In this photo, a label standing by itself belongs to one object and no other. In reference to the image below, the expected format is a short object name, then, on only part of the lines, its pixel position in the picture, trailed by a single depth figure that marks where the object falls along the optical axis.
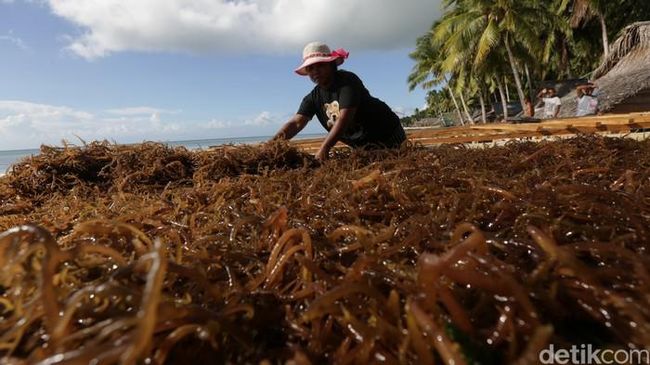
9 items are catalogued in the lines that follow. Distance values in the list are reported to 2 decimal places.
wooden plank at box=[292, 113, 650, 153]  3.65
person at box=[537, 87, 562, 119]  9.59
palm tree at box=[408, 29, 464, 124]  29.48
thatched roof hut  11.37
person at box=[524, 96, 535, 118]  14.15
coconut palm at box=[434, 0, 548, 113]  17.47
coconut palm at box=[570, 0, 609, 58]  17.72
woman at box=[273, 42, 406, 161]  3.12
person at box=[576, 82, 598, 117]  8.12
